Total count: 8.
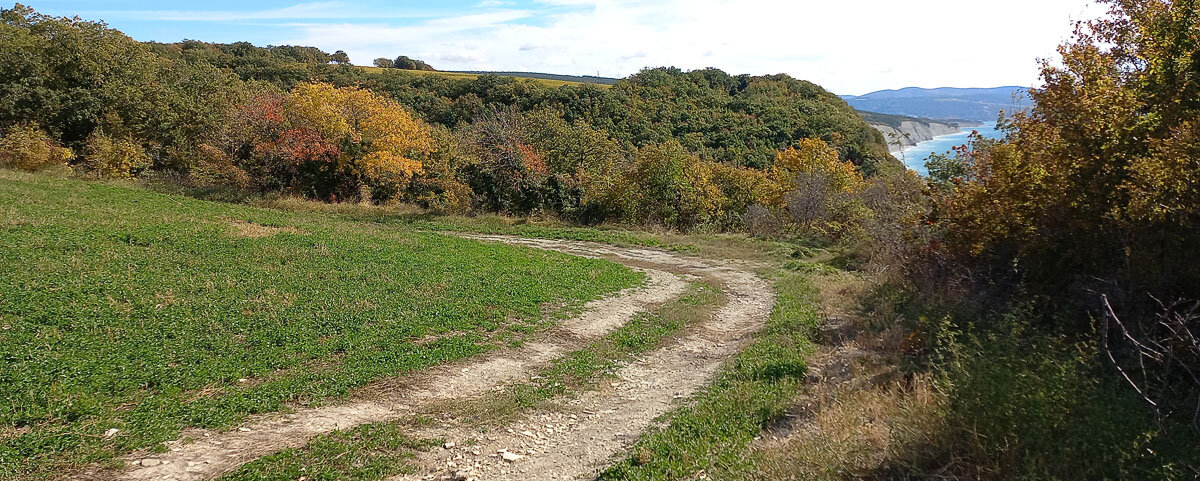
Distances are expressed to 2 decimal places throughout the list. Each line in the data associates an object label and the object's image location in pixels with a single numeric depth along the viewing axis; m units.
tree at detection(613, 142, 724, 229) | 30.16
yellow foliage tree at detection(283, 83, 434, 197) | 29.45
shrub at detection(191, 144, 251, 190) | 31.30
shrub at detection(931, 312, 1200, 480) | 4.11
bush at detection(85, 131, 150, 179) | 31.86
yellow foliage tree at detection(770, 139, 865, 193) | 35.69
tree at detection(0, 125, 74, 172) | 28.64
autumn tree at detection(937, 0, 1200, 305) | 6.28
